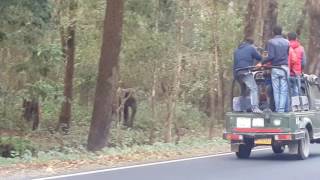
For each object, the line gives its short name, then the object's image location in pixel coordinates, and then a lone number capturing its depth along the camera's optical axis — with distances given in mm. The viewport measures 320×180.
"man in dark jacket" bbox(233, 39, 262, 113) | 18250
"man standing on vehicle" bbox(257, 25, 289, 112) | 17750
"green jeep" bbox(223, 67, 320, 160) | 17547
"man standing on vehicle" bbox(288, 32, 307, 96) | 18500
